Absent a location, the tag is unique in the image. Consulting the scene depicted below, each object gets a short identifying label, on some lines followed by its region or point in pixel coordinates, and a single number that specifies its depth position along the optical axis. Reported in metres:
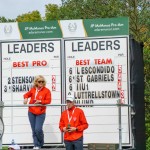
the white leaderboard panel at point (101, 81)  18.34
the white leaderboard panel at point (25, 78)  18.67
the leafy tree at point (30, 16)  68.82
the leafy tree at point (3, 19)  58.38
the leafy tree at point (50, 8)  68.00
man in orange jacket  15.50
